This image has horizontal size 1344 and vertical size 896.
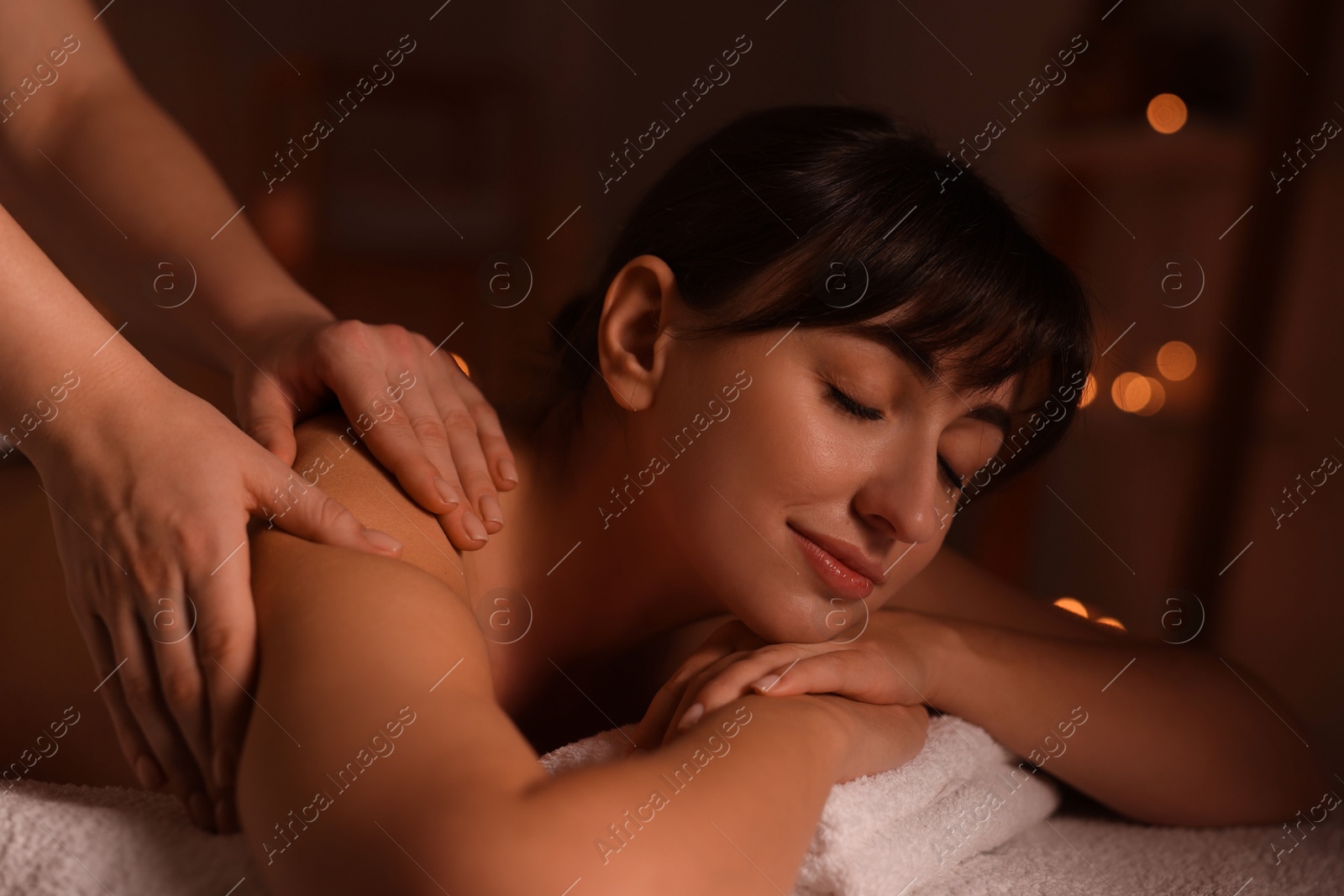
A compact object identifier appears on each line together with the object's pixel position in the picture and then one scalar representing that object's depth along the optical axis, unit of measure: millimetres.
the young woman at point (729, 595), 492
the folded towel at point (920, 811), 597
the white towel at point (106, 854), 523
